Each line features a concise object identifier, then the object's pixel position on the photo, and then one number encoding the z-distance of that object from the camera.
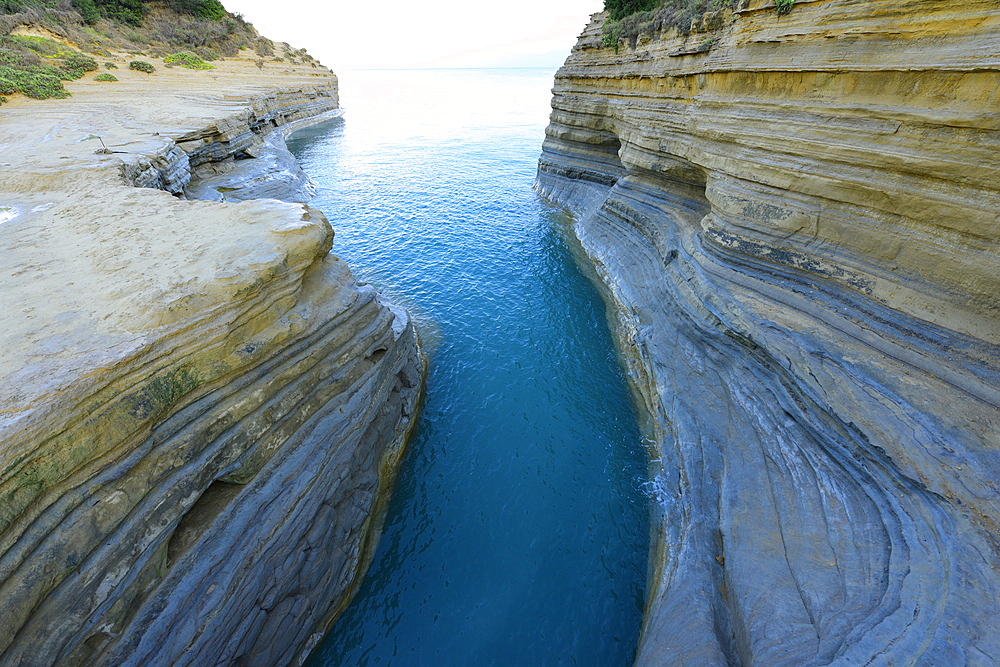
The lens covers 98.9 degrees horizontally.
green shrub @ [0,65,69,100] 25.02
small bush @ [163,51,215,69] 42.09
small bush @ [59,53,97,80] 31.33
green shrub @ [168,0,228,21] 52.41
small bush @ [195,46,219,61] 48.00
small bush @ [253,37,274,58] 55.74
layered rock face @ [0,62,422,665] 5.27
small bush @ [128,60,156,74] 37.12
